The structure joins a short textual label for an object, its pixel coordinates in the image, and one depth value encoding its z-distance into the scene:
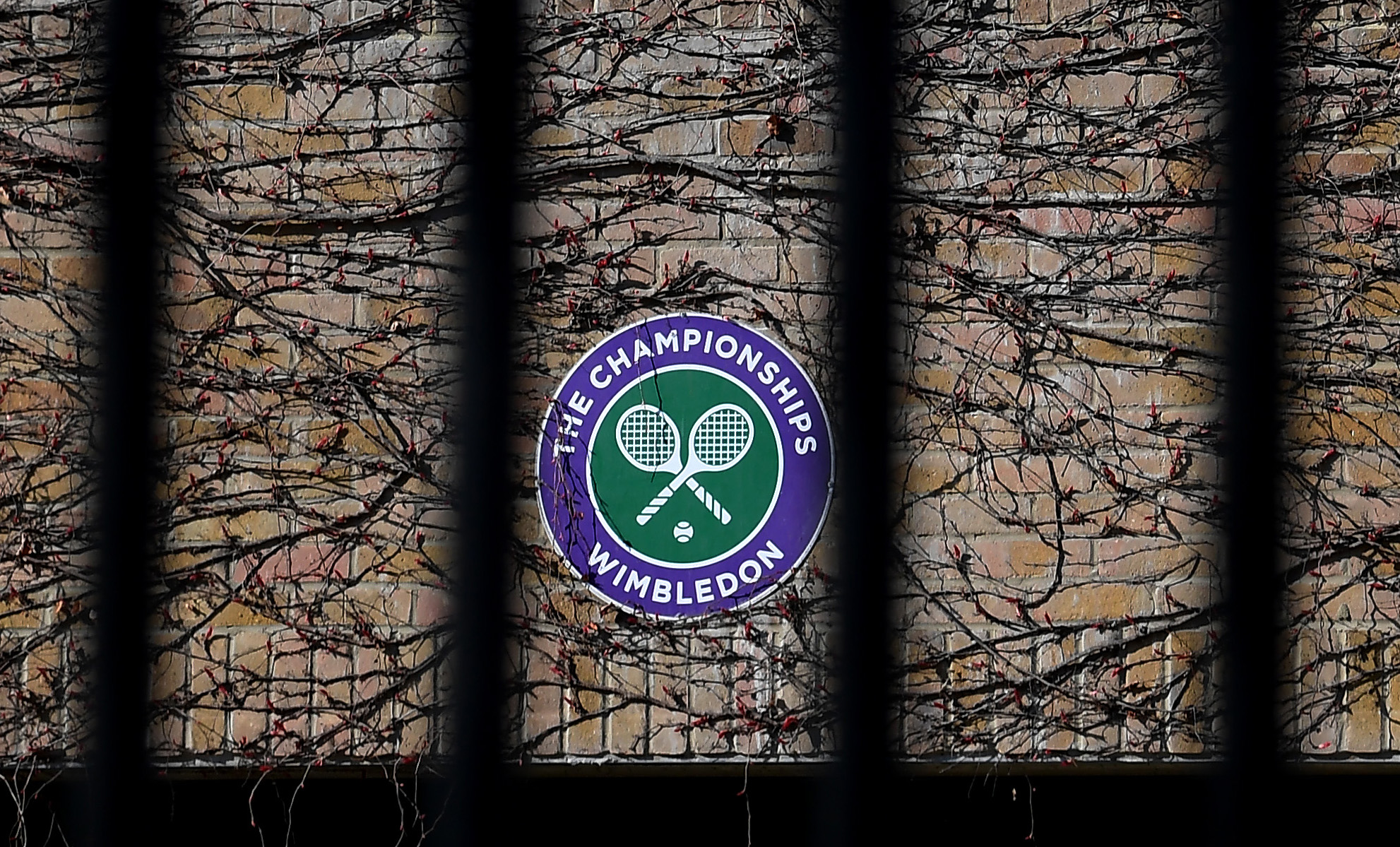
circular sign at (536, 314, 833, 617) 14.04
